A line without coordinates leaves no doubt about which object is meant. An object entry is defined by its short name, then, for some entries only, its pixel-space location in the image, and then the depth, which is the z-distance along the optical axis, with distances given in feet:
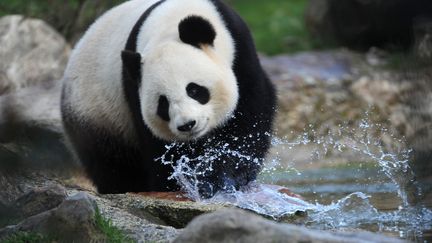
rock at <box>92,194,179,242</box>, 30.50
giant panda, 38.04
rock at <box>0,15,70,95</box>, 62.28
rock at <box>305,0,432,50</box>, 82.79
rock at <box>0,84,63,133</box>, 51.88
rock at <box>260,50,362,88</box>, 78.64
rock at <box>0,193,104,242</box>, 28.71
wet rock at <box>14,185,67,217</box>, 32.30
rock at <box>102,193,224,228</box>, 35.22
